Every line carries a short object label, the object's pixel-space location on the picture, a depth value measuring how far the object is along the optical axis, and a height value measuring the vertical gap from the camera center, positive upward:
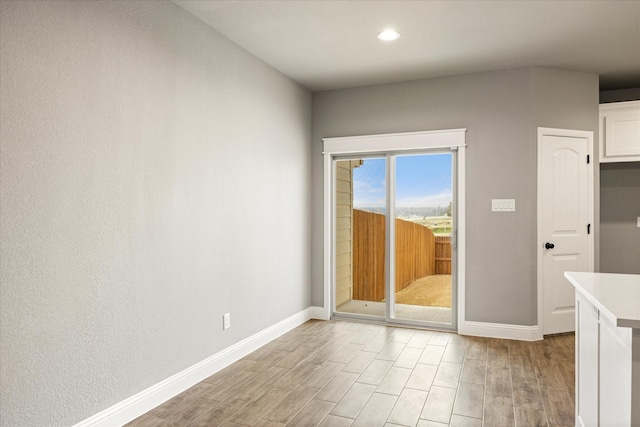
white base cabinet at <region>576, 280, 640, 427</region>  1.42 -0.62
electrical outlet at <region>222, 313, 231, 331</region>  3.35 -0.87
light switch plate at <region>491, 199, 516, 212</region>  4.12 +0.08
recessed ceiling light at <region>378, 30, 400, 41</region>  3.30 +1.43
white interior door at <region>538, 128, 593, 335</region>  4.13 -0.04
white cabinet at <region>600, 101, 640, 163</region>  4.36 +0.86
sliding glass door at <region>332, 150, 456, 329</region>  4.46 -0.26
